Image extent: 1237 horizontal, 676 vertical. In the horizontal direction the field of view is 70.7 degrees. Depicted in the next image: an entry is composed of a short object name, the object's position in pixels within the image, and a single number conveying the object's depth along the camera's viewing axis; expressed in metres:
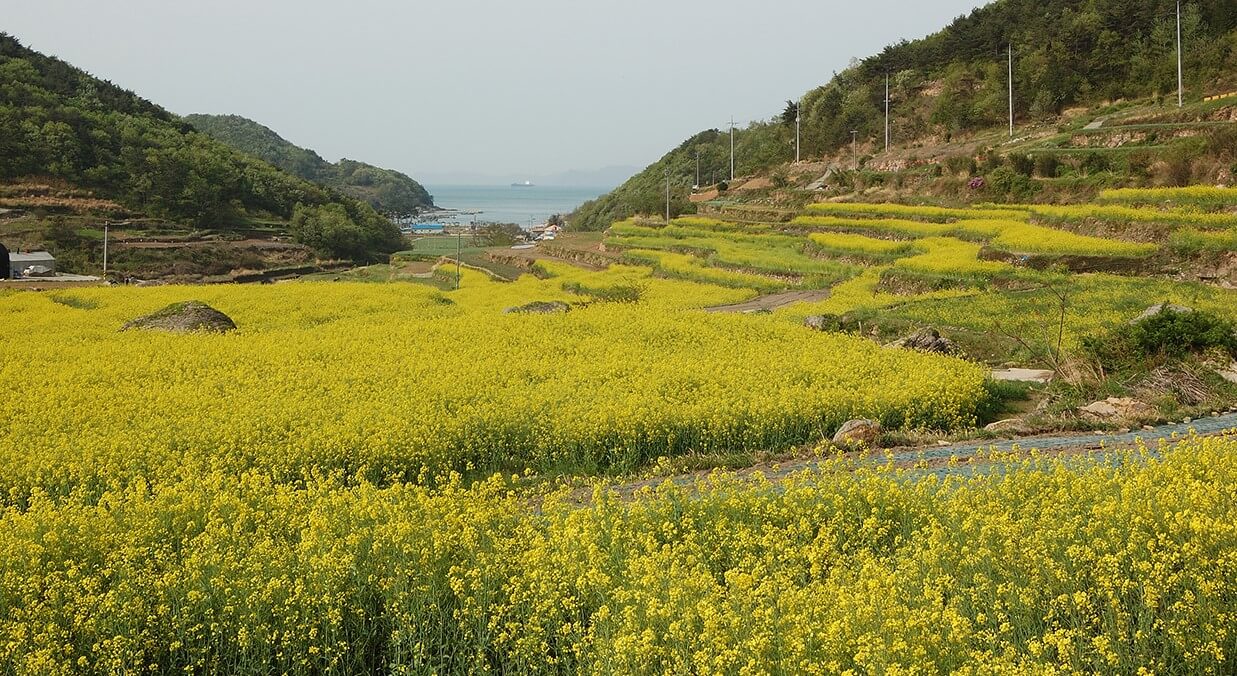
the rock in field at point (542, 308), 22.19
